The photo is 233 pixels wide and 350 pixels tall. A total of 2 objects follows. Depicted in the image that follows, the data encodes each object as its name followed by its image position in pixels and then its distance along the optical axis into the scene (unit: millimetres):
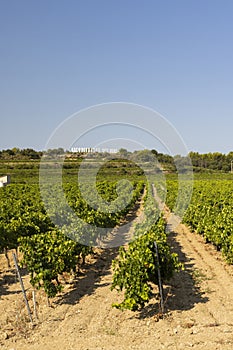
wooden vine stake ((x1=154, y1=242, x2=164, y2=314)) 8298
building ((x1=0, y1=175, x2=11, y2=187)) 55344
